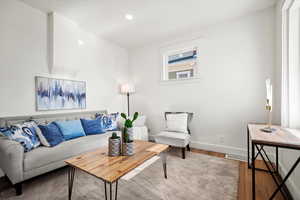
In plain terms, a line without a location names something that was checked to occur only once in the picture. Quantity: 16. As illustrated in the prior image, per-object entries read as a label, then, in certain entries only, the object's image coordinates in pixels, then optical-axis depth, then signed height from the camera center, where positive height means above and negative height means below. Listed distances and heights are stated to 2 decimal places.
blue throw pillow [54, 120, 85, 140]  2.26 -0.52
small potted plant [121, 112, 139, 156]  1.56 -0.48
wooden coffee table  1.17 -0.66
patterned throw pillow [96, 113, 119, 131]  2.95 -0.52
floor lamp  3.79 +0.33
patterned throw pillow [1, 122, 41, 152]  1.74 -0.48
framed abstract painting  2.39 +0.11
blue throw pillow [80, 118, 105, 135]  2.64 -0.55
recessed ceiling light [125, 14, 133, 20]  2.55 +1.63
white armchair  2.56 -0.69
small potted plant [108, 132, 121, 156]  1.54 -0.56
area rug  1.54 -1.11
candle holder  1.56 -0.36
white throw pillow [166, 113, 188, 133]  2.88 -0.52
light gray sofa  1.54 -0.75
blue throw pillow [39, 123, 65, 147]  1.99 -0.54
